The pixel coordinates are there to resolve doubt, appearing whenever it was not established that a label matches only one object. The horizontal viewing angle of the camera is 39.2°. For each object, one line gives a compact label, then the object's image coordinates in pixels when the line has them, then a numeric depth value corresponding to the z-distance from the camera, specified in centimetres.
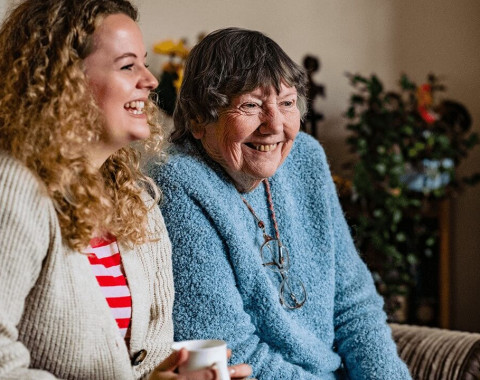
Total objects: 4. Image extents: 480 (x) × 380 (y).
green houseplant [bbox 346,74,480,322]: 321
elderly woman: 149
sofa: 175
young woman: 109
